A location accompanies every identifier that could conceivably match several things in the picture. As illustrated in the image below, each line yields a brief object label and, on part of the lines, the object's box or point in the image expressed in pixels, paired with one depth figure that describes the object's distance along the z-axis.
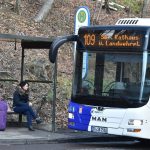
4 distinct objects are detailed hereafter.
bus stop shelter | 15.70
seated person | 16.92
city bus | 13.78
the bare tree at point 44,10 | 30.74
